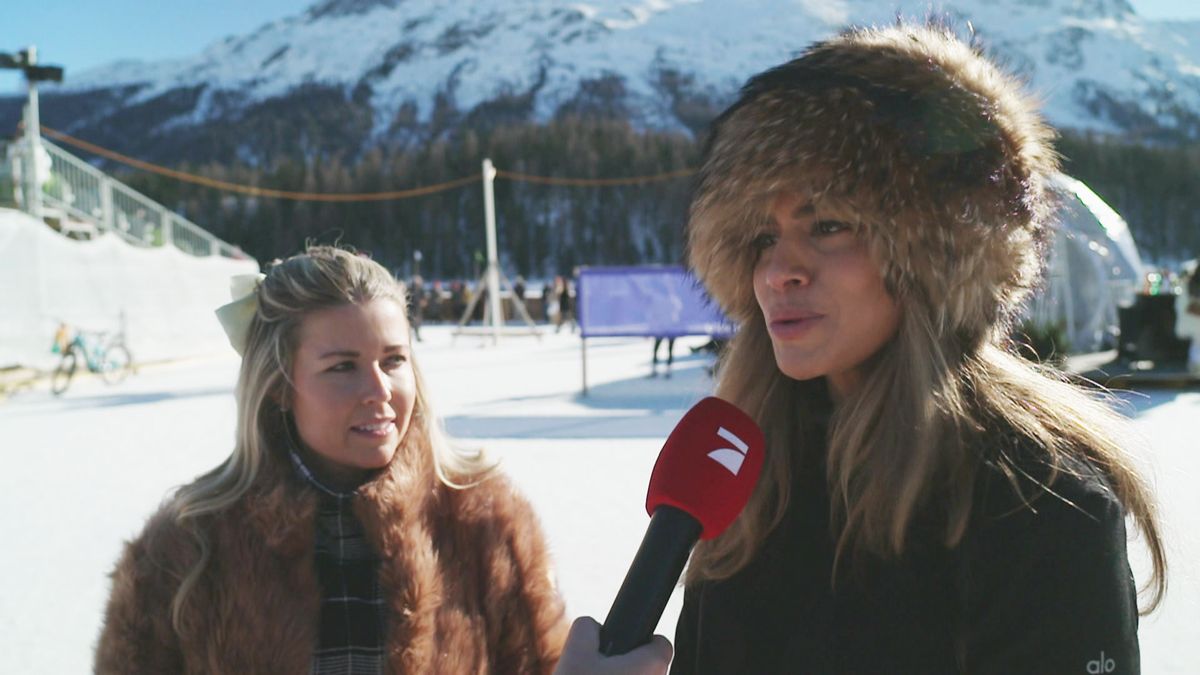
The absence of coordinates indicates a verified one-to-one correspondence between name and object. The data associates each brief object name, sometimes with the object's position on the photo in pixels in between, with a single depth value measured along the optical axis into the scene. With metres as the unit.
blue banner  9.26
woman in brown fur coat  1.46
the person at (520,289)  25.47
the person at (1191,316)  9.16
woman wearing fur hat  0.97
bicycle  11.45
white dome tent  11.48
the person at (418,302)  21.17
